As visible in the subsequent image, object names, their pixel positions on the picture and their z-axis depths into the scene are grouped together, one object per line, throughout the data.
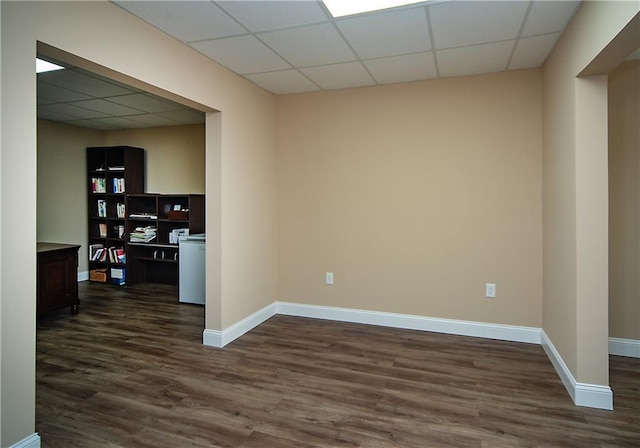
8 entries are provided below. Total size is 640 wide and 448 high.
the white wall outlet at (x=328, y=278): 4.17
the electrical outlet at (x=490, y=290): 3.58
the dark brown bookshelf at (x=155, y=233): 5.73
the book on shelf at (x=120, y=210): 6.09
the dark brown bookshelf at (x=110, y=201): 5.93
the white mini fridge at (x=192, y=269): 4.80
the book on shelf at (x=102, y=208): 6.14
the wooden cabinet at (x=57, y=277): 3.95
